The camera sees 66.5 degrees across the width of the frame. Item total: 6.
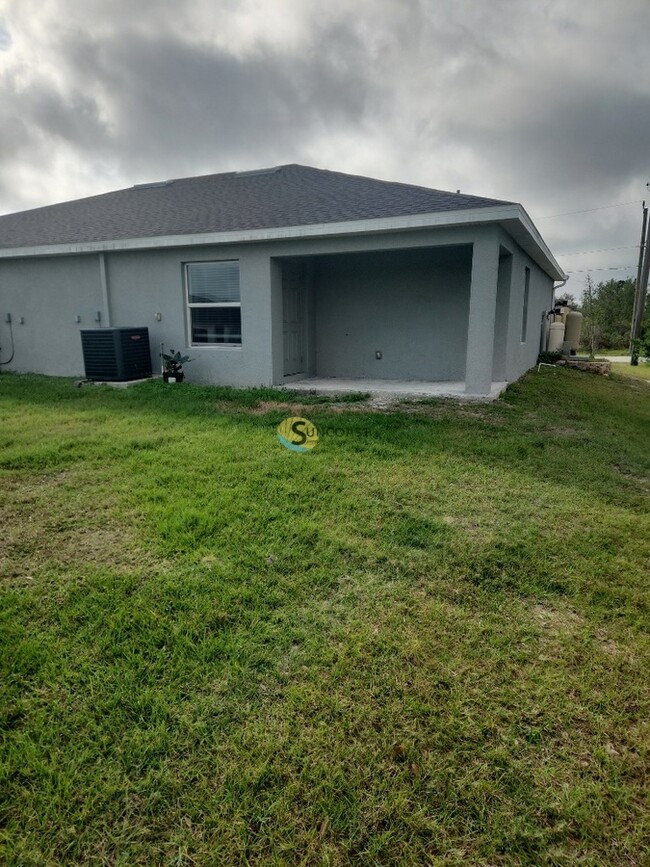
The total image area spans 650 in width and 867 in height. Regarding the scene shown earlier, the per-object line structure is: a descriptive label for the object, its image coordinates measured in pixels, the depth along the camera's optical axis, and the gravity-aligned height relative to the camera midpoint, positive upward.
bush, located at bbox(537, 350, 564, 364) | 14.88 -0.83
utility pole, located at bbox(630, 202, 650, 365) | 23.42 +2.44
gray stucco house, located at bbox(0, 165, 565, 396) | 7.77 +0.94
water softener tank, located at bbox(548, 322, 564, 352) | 16.53 -0.18
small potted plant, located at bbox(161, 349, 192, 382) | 9.14 -0.68
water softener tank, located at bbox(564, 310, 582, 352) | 17.62 +0.10
